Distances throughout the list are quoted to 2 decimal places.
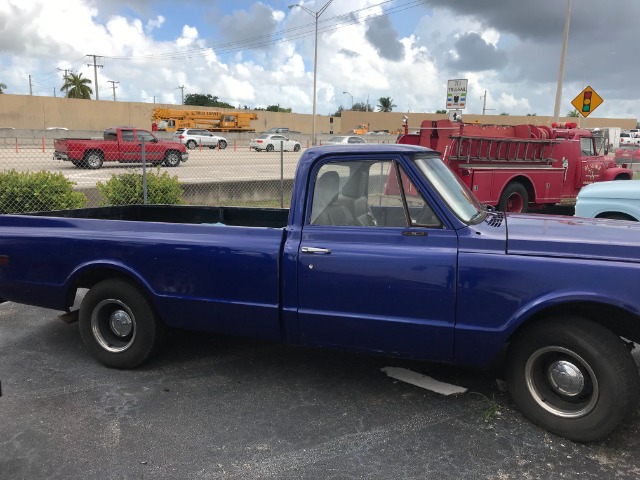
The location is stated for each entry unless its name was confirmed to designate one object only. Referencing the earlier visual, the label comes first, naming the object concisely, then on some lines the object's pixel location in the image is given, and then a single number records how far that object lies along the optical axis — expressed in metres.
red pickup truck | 19.41
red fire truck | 10.45
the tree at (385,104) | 107.56
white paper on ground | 3.87
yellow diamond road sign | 18.17
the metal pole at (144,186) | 8.47
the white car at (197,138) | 38.31
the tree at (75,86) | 75.06
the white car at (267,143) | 38.34
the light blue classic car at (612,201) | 6.48
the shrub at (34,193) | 7.82
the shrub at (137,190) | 8.52
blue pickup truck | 3.11
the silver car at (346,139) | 33.42
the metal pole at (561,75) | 20.62
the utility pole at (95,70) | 73.69
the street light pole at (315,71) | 42.31
